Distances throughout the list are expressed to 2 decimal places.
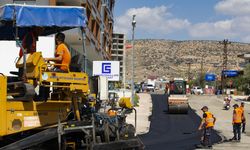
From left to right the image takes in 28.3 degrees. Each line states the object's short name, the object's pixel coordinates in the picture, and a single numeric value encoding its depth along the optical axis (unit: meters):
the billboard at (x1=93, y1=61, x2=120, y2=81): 26.17
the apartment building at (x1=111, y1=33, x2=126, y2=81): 122.81
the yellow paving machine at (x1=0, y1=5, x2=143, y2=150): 9.29
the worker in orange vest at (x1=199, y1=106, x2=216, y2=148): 19.50
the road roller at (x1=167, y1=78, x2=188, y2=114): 38.44
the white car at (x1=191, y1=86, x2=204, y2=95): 95.82
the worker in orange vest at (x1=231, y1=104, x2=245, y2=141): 21.92
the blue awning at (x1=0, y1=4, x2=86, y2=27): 9.38
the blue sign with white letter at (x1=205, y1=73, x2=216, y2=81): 121.88
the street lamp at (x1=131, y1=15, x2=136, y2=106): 37.76
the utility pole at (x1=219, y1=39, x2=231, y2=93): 95.85
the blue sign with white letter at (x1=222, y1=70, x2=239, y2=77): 120.99
